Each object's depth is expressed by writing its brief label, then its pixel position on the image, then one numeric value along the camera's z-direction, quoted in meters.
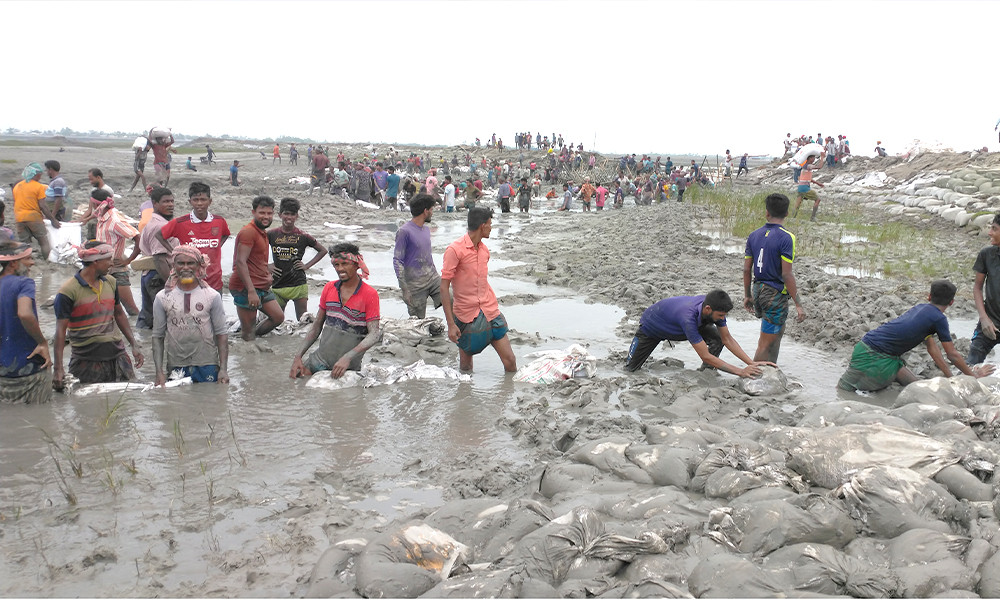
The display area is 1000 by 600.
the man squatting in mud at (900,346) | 5.21
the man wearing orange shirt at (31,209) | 9.90
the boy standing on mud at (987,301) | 5.64
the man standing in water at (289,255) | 6.84
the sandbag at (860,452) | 3.26
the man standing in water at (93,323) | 4.77
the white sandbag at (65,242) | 10.50
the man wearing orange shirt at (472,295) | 5.53
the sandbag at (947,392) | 4.55
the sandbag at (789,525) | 2.73
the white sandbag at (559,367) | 5.90
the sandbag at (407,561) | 2.59
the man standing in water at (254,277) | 6.48
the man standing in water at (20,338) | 4.49
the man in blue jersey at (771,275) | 5.66
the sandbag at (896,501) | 2.80
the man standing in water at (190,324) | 4.98
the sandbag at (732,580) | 2.36
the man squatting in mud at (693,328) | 5.41
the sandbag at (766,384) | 5.42
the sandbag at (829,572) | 2.41
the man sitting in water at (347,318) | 5.38
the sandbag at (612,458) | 3.55
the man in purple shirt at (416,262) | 6.62
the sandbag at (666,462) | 3.47
